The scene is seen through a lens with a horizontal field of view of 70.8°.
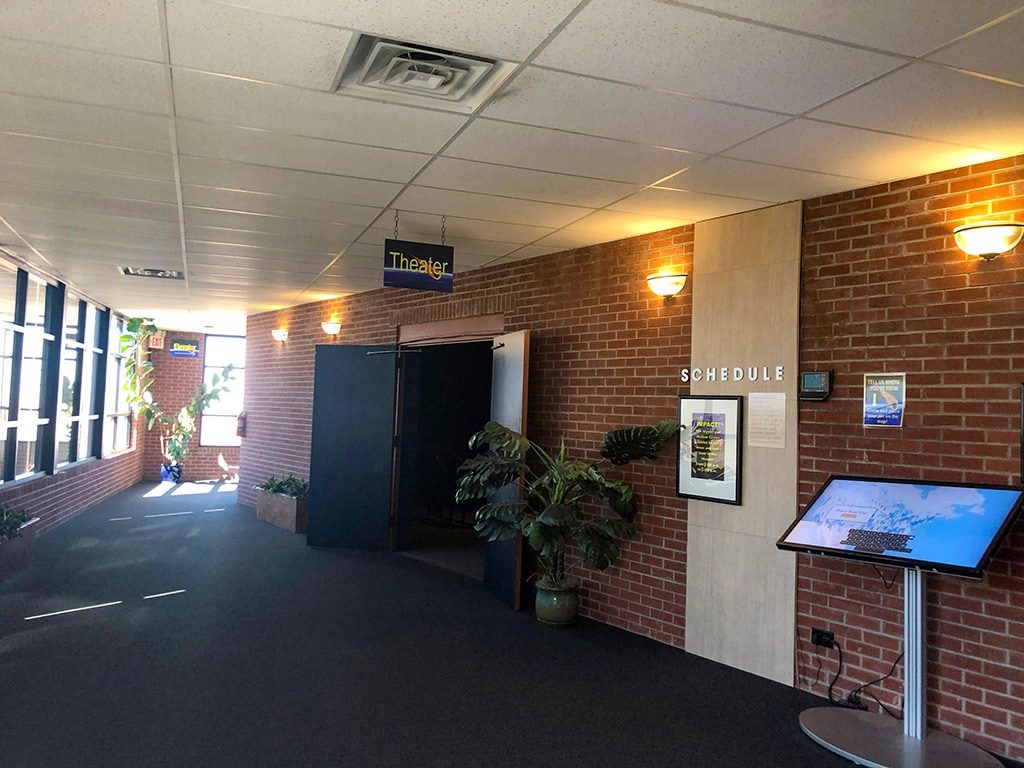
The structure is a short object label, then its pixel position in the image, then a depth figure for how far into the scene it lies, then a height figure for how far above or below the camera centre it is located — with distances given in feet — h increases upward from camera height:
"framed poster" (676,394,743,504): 15.07 -0.81
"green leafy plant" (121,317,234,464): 41.81 -0.13
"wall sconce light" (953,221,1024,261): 11.05 +2.83
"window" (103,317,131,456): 39.19 -0.66
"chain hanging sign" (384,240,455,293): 16.25 +3.13
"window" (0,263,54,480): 23.53 +0.57
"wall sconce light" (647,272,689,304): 16.30 +2.86
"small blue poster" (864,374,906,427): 12.59 +0.29
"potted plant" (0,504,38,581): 20.40 -4.51
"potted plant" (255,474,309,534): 29.71 -4.53
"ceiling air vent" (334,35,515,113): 9.00 +4.31
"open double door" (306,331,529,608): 26.76 -1.82
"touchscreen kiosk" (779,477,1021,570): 10.29 -1.63
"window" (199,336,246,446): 48.03 -0.06
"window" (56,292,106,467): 30.83 +0.39
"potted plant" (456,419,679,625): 16.20 -2.31
